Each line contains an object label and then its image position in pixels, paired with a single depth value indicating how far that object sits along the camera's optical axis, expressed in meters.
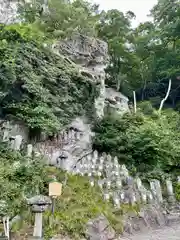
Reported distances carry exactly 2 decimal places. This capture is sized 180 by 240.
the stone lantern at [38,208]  4.34
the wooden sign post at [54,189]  4.89
